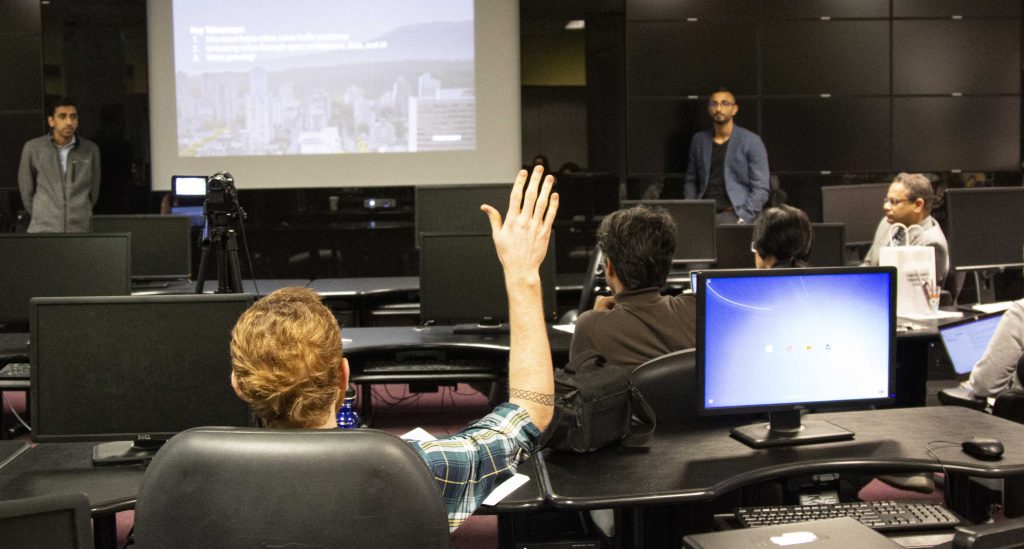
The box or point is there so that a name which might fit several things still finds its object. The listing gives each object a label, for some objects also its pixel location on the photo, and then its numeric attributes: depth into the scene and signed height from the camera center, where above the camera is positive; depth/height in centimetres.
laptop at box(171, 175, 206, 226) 652 +16
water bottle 341 -68
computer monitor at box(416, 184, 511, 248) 518 +5
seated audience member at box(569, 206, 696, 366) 282 -26
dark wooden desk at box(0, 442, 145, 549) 214 -58
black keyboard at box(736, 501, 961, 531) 218 -68
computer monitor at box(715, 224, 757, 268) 527 -17
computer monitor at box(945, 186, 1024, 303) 496 -11
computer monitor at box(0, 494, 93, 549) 131 -40
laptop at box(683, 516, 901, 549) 175 -58
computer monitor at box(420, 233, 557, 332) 418 -26
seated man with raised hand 143 -23
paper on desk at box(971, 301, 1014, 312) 440 -45
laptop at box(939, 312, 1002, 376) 372 -49
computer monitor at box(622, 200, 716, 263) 542 -9
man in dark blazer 686 +30
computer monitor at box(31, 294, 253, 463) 245 -36
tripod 355 -10
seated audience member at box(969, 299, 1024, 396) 318 -49
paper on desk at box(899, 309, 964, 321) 421 -46
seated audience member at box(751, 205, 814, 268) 380 -10
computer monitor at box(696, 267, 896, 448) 240 -33
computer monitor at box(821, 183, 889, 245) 589 +0
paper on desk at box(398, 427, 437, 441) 163 -37
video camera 355 +6
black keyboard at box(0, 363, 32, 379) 376 -56
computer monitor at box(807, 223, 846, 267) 491 -17
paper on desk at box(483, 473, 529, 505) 203 -57
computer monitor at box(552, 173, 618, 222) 736 +13
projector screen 726 +93
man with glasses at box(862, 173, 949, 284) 455 -3
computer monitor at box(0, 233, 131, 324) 400 -18
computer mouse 227 -55
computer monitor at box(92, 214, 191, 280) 543 -11
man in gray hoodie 668 +28
